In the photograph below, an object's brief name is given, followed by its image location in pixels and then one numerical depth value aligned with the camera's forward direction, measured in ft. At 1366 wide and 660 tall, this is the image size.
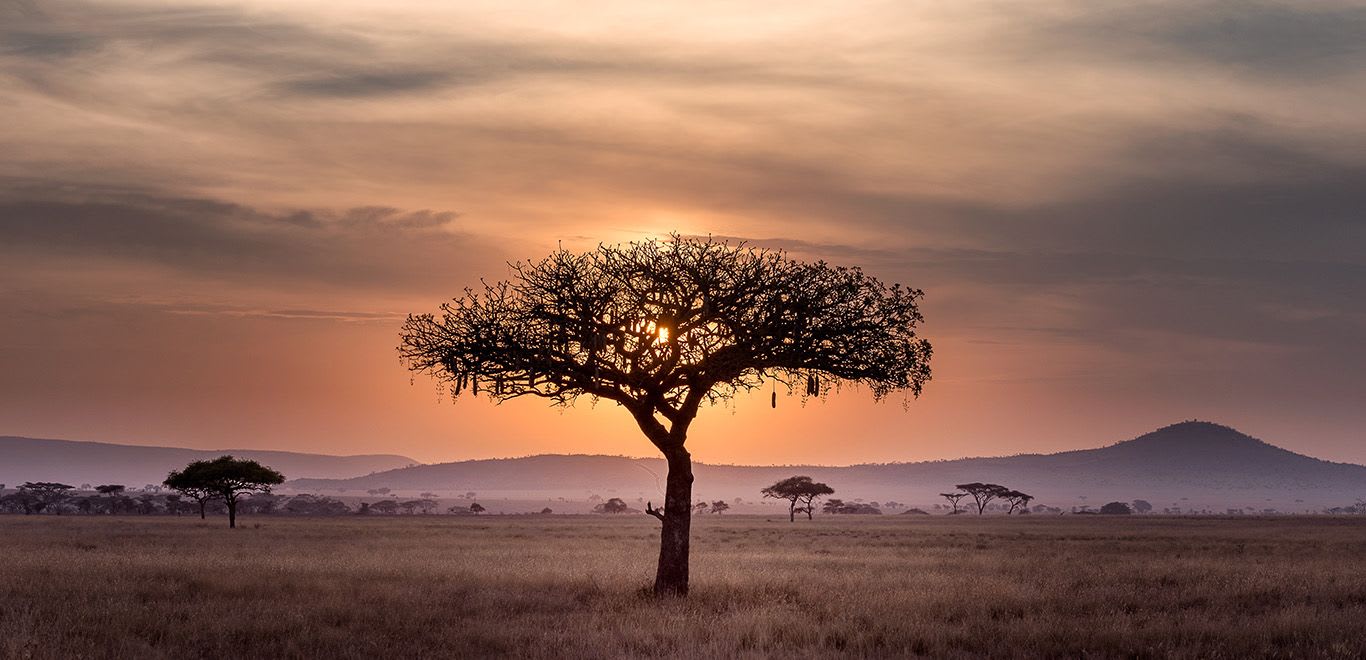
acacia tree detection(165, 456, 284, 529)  310.04
